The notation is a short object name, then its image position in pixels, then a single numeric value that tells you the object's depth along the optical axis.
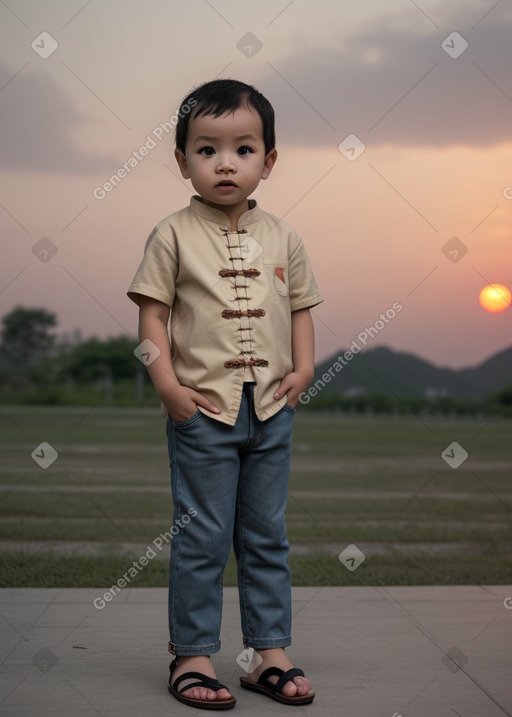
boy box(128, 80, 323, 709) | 2.60
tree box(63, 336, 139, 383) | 53.50
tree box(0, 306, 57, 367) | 54.31
